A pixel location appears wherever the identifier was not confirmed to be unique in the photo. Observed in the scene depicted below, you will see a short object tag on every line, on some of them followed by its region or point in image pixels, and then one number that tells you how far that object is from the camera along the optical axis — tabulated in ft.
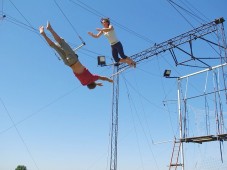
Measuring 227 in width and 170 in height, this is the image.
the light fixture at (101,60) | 47.01
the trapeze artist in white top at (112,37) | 22.76
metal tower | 39.66
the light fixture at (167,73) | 46.73
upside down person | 22.30
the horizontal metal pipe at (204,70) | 39.91
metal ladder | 43.35
